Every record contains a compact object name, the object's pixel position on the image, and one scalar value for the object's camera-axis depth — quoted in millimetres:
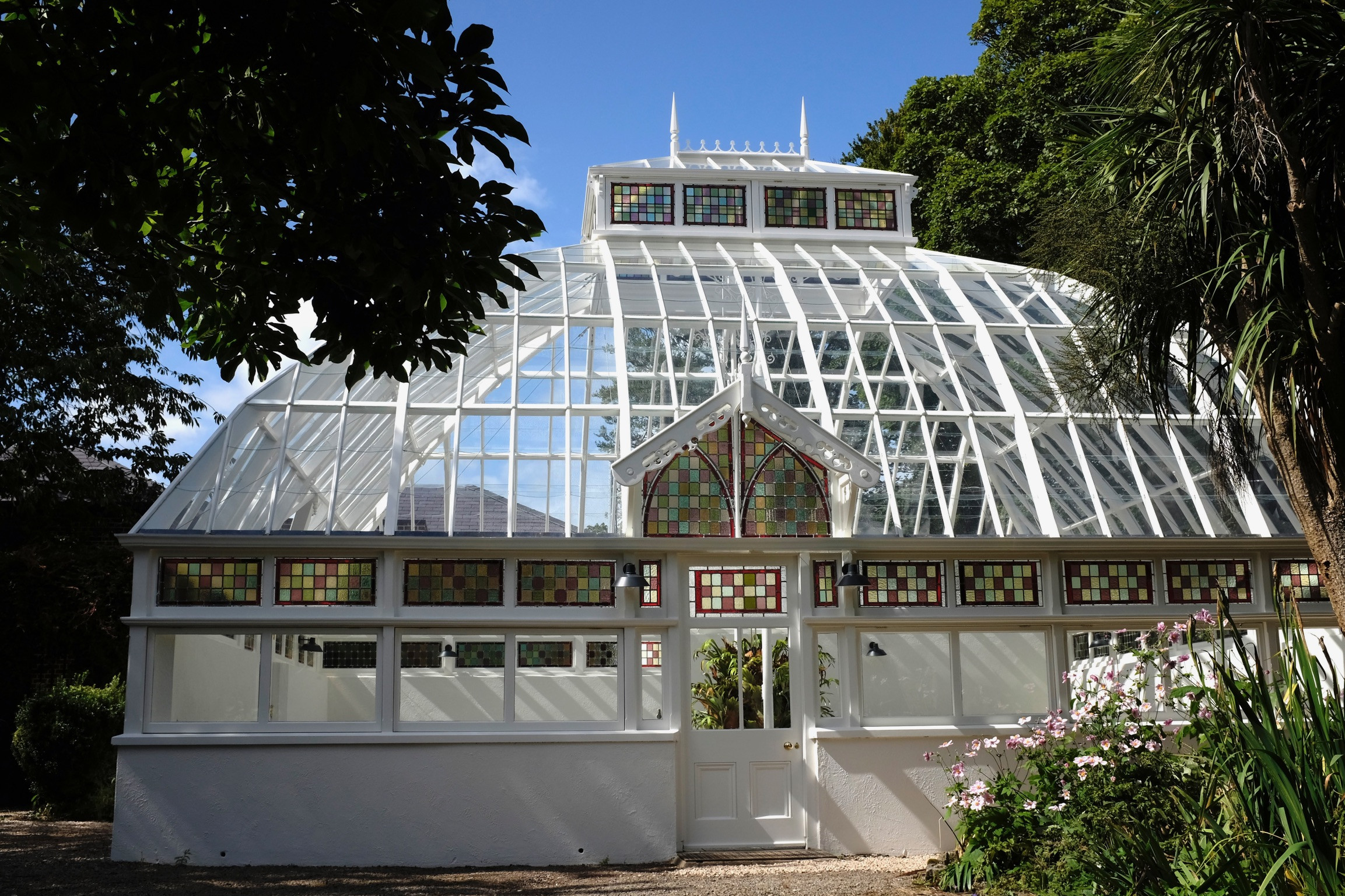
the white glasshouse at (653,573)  10500
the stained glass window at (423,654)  11962
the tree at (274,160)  4730
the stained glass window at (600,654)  14461
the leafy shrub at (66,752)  14156
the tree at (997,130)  24344
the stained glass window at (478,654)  11914
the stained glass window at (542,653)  11118
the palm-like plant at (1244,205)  8961
